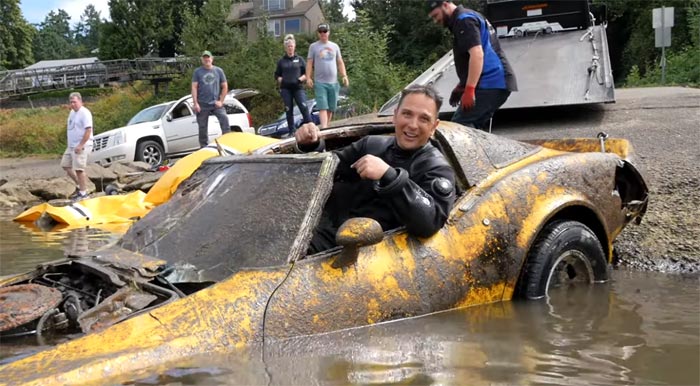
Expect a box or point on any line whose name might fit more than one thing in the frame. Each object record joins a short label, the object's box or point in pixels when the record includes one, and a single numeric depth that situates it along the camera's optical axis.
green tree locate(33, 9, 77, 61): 110.12
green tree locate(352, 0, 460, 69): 39.66
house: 59.66
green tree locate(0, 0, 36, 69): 69.03
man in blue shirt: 5.68
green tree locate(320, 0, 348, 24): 66.13
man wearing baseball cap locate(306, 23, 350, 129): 11.13
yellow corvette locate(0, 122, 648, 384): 2.99
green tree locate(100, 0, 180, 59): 52.94
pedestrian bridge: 42.31
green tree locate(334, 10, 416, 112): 17.11
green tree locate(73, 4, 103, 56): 132.20
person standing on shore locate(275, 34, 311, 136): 11.72
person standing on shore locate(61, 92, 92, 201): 10.95
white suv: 15.58
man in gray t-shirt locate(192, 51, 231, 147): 12.04
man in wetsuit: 3.49
